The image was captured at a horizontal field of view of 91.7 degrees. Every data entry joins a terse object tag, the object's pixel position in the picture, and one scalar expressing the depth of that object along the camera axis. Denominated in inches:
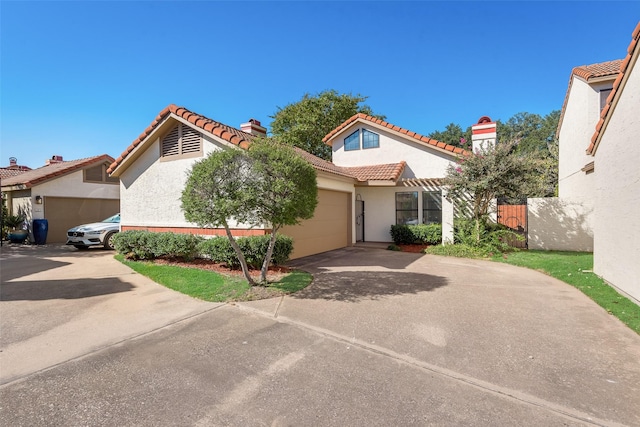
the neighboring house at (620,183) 216.8
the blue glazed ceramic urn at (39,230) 603.2
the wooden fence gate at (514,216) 544.7
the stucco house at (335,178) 390.9
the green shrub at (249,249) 307.3
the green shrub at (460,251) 430.3
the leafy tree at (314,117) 1085.8
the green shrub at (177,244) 352.5
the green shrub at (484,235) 449.4
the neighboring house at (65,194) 624.7
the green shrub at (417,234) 516.1
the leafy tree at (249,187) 229.5
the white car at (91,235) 510.6
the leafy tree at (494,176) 414.6
